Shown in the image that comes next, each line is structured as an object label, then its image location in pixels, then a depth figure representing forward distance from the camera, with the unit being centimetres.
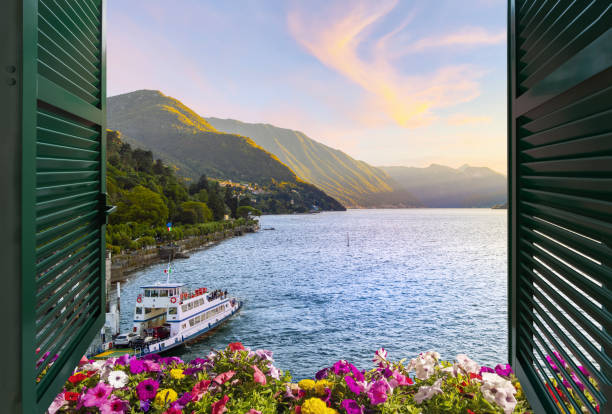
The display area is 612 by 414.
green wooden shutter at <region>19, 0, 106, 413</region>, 74
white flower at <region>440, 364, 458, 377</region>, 177
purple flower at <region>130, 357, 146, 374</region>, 178
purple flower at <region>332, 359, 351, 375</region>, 187
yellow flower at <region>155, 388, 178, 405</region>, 159
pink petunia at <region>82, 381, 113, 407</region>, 149
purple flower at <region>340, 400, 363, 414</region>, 147
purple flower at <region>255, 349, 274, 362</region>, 187
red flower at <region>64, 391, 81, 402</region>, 157
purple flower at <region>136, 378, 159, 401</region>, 159
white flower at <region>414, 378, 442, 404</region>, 155
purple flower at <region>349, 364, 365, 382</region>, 175
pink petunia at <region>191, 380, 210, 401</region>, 158
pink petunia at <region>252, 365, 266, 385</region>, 168
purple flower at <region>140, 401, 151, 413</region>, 157
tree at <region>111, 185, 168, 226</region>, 3929
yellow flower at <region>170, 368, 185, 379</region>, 178
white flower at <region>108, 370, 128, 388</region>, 165
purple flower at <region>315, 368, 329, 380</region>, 186
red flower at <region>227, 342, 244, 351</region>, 194
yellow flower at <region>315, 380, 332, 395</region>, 168
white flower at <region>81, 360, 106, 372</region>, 182
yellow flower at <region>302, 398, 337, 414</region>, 144
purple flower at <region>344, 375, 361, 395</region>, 158
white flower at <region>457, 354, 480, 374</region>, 178
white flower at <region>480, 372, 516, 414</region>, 142
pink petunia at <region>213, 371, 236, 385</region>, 166
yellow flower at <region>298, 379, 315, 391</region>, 173
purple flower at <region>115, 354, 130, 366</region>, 194
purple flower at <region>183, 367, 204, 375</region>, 188
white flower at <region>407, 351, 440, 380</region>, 179
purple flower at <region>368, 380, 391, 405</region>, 150
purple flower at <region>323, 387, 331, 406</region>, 161
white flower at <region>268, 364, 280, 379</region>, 184
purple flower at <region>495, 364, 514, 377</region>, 185
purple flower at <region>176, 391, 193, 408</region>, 155
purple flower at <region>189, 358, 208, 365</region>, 192
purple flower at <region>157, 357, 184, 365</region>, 204
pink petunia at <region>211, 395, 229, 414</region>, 146
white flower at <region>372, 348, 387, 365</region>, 192
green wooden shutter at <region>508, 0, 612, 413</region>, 72
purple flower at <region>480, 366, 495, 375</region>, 181
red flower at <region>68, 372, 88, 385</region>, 171
